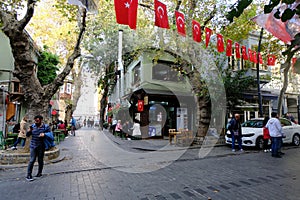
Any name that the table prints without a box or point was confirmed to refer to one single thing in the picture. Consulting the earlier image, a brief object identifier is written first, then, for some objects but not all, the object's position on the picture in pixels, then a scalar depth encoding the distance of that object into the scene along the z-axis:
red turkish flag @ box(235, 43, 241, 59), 9.96
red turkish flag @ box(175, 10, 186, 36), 7.94
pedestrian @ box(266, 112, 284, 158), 8.48
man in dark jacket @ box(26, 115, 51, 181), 5.96
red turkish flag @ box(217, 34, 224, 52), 9.30
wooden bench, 11.87
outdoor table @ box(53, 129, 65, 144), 14.02
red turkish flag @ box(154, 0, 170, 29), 7.12
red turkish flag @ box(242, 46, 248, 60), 10.20
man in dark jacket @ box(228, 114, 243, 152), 10.14
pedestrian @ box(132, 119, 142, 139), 15.38
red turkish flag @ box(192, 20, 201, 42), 8.43
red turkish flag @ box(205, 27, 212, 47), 8.86
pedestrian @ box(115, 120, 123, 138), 16.52
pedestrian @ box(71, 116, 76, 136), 20.62
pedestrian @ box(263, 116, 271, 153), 9.62
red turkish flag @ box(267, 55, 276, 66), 11.21
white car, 10.54
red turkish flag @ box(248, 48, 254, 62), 10.57
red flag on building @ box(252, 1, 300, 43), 3.37
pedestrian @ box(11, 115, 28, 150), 9.54
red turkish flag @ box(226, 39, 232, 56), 9.71
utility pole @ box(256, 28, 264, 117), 12.49
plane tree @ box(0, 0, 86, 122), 8.00
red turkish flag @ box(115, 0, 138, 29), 6.14
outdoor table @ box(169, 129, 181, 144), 12.29
